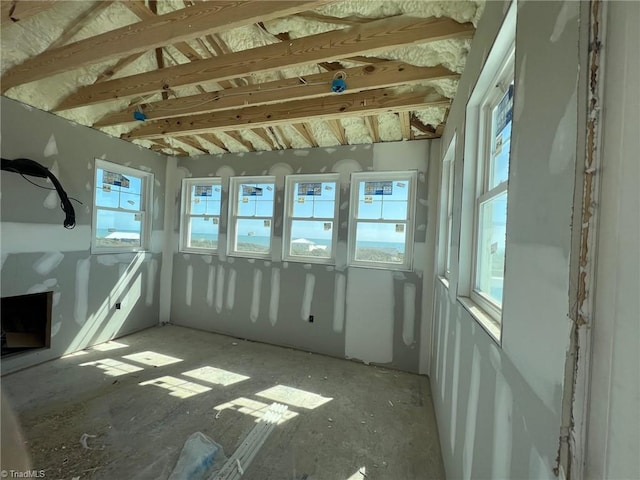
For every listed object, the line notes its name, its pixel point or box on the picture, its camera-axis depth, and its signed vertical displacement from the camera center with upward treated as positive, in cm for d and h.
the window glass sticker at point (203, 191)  443 +71
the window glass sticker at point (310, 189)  376 +72
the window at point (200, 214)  437 +31
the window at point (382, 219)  337 +30
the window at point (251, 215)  404 +31
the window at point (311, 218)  367 +30
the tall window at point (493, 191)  127 +30
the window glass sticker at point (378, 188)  346 +72
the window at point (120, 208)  359 +29
